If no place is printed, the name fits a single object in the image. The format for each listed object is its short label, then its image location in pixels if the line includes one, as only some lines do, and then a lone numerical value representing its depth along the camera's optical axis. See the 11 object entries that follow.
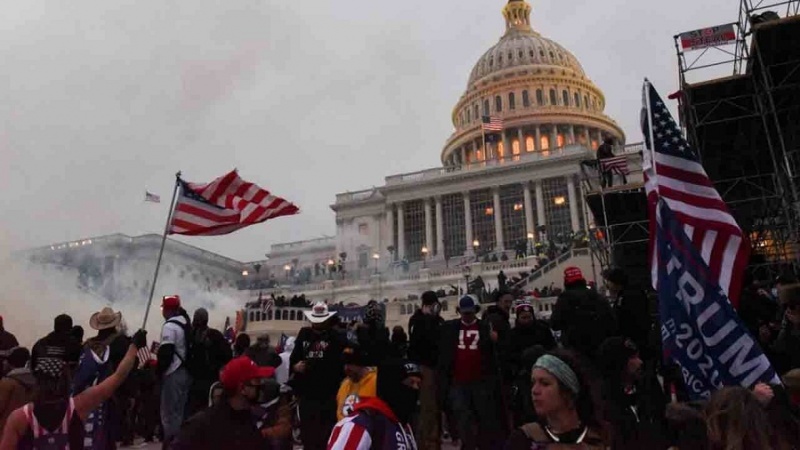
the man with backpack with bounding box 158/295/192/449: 7.78
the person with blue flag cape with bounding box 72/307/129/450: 5.76
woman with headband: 3.05
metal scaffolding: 15.91
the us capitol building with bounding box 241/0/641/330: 63.72
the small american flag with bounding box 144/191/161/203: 32.72
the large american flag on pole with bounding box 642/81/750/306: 6.86
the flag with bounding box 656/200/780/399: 5.28
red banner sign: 20.97
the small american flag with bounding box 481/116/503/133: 69.74
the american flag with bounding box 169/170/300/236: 13.44
